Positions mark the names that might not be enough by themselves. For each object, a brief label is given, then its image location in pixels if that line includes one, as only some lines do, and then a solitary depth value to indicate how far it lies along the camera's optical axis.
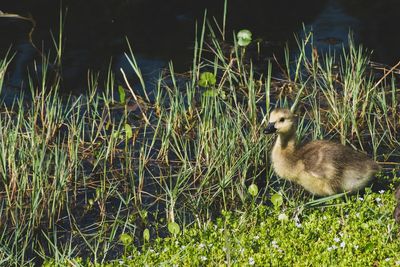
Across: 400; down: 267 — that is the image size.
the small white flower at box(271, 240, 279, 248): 14.81
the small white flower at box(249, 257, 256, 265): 14.30
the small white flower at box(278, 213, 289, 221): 15.60
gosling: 15.79
